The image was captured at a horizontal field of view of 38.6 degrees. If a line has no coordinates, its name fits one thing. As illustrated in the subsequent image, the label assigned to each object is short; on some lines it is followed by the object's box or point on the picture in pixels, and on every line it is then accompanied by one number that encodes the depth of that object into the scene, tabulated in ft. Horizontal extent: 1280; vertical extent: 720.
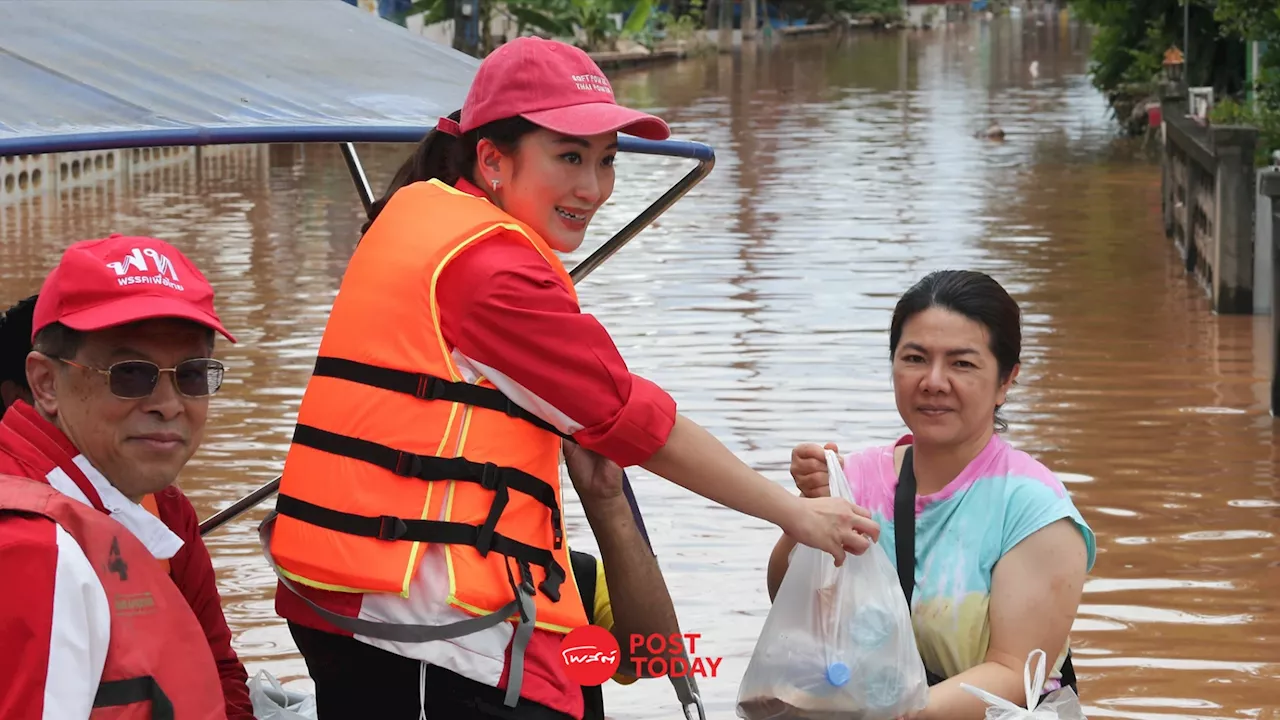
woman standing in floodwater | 10.80
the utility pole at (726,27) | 190.49
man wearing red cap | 8.18
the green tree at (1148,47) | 68.49
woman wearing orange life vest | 9.52
